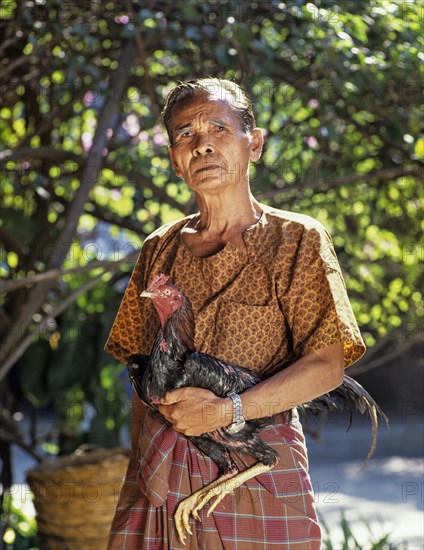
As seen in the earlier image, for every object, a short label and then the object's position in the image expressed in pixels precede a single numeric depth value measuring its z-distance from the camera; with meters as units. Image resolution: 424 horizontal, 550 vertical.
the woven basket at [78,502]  5.38
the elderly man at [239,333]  3.18
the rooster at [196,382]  3.18
